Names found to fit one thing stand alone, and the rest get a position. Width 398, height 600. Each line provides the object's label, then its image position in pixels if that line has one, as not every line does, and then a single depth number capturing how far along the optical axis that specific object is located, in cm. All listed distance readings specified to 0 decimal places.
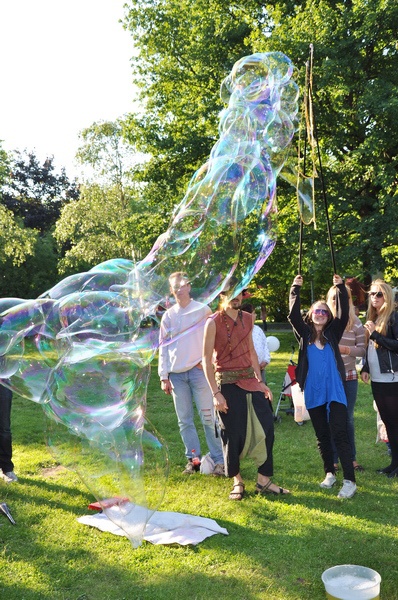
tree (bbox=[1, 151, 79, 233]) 3712
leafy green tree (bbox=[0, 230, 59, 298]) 2970
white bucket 312
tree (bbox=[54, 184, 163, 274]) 3092
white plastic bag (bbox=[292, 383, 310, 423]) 641
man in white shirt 563
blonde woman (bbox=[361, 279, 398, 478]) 557
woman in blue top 503
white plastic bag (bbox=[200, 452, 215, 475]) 561
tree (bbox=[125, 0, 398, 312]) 1473
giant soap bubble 405
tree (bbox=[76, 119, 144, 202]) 3083
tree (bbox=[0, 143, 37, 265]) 2206
